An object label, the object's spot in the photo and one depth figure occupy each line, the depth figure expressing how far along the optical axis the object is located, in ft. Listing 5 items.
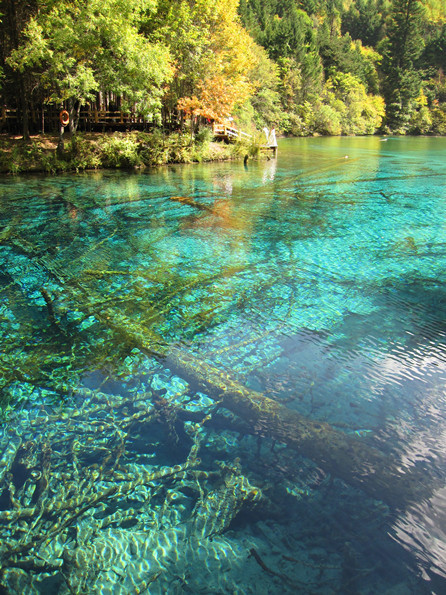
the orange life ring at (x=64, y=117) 58.80
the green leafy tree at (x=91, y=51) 50.52
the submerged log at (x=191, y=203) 40.86
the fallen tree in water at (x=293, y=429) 10.35
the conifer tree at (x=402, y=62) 240.08
